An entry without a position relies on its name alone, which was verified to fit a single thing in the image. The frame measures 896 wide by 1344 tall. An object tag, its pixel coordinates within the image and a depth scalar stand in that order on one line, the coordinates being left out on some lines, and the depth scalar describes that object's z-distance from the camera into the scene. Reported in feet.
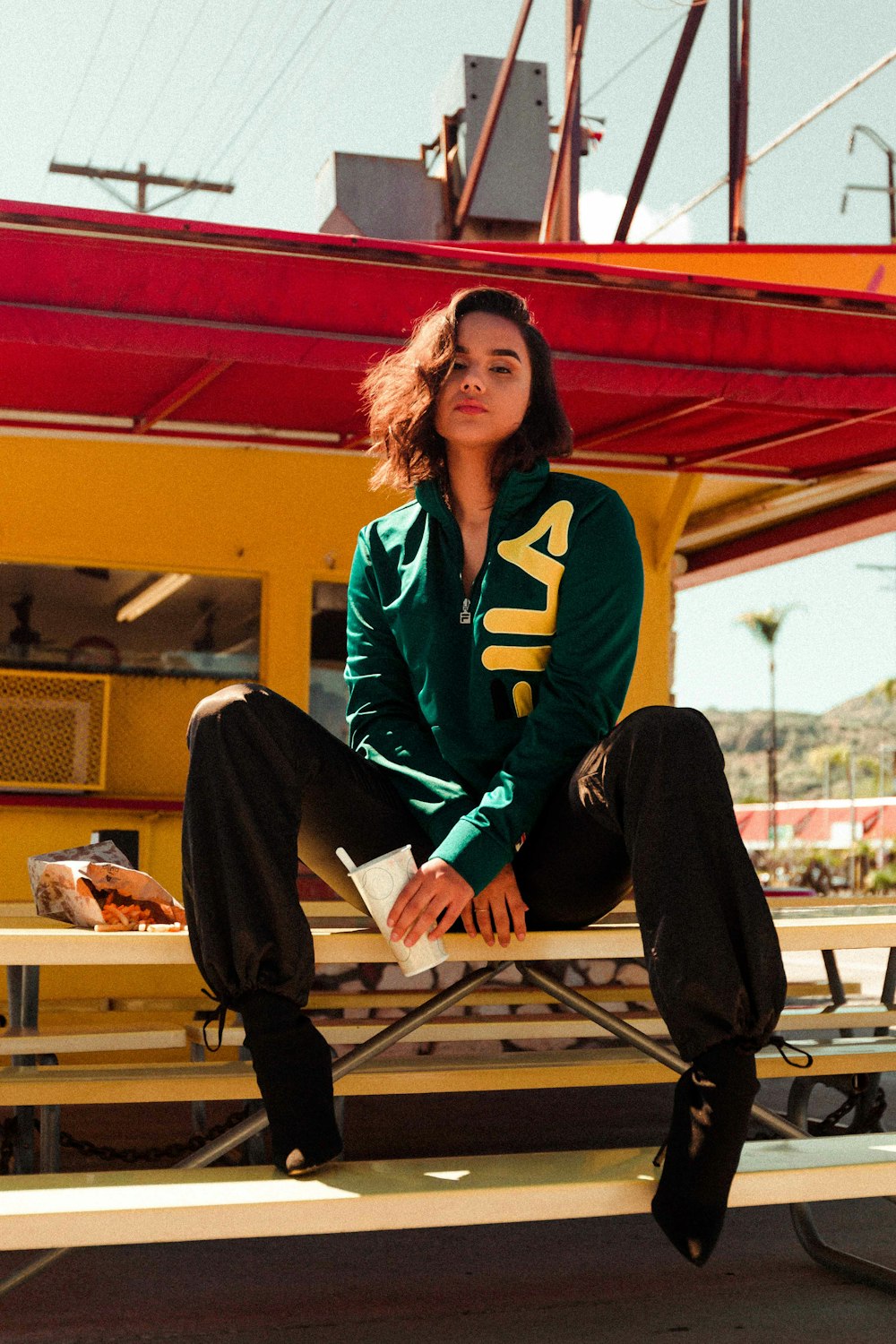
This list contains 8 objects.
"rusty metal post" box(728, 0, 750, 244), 29.32
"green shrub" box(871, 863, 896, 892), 90.17
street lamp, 61.67
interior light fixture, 21.15
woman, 6.37
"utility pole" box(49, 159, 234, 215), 71.00
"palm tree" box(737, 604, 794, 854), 152.35
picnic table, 6.06
